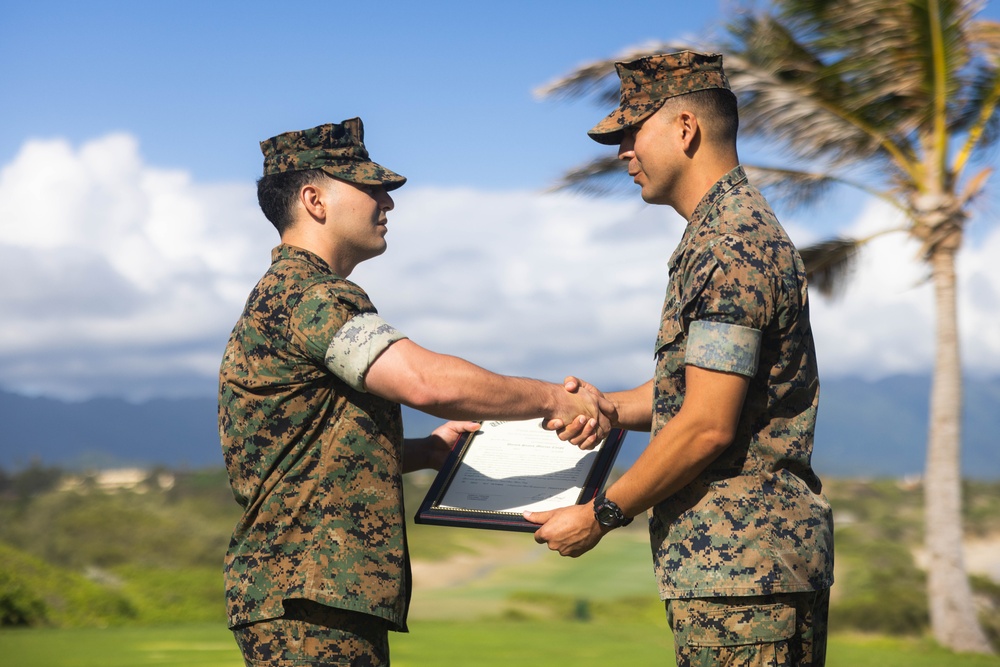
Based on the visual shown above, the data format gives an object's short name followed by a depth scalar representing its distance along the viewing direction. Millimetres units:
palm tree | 12445
